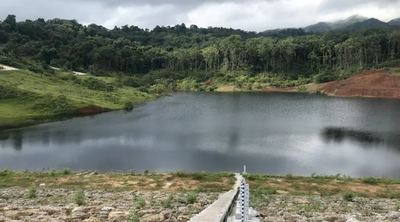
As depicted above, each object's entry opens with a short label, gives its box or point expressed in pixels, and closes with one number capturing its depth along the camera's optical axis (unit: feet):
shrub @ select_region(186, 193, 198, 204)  53.42
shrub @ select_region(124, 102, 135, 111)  228.67
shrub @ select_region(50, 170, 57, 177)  86.11
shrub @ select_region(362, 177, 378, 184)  80.65
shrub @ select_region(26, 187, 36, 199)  60.90
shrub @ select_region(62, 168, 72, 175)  88.80
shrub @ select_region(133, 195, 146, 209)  47.07
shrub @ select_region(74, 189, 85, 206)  50.64
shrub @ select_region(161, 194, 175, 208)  49.54
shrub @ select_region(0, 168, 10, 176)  86.99
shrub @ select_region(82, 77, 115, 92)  275.80
